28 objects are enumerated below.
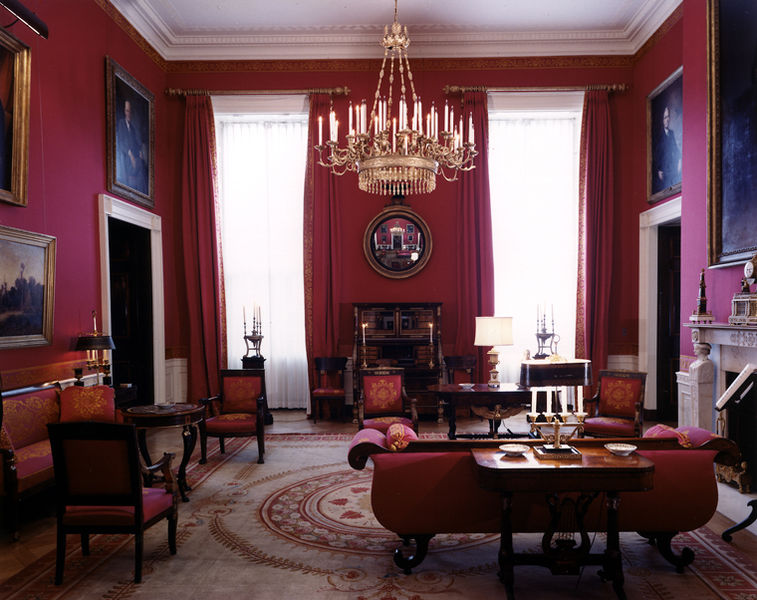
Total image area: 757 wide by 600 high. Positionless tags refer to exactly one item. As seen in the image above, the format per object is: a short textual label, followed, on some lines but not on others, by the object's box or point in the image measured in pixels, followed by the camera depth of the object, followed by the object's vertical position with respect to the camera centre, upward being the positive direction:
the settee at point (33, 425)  3.82 -1.06
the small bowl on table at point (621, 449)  3.04 -0.86
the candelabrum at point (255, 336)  7.65 -0.49
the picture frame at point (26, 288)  4.59 +0.14
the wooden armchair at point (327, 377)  7.88 -1.14
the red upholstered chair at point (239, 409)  5.67 -1.22
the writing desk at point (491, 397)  5.61 -1.02
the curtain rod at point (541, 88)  7.94 +3.15
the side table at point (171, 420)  4.65 -1.02
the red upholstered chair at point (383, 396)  5.97 -1.06
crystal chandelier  4.71 +1.33
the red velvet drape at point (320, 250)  8.09 +0.78
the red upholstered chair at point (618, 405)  5.43 -1.13
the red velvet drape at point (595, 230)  7.89 +1.03
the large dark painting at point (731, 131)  4.61 +1.51
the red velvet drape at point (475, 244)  8.00 +0.84
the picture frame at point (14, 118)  4.57 +1.62
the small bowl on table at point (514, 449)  3.11 -0.88
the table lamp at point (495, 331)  5.43 -0.31
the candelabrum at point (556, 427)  3.10 -0.77
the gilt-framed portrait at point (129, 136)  6.39 +2.13
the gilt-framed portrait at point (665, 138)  6.73 +2.13
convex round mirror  8.17 +0.91
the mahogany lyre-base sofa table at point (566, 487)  2.82 -0.99
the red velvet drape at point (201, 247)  8.09 +0.83
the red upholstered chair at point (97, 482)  3.12 -1.06
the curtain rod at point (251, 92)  8.08 +3.16
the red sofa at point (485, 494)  3.12 -1.14
